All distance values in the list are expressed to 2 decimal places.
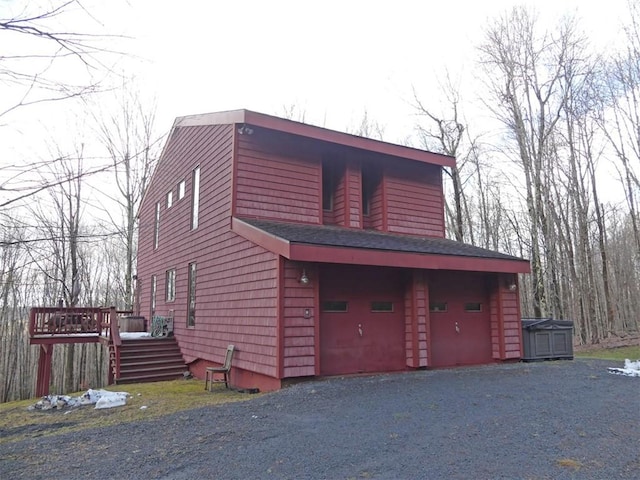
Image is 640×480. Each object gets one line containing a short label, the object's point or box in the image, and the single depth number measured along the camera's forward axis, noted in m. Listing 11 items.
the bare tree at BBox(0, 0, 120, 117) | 2.28
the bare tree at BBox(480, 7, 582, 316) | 16.55
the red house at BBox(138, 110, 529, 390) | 7.65
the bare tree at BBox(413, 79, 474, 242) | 20.41
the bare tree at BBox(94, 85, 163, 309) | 18.22
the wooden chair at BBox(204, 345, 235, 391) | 8.60
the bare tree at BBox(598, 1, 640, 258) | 16.80
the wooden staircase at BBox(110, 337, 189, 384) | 10.73
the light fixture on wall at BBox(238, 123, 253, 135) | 9.39
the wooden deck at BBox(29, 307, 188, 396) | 10.96
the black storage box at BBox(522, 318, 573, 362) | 10.22
